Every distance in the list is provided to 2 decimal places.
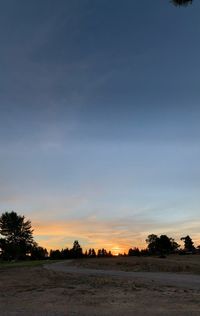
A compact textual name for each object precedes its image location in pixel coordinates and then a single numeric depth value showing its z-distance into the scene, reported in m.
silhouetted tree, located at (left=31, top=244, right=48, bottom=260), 51.96
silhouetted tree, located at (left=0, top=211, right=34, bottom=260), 52.14
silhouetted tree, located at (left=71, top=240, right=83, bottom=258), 44.60
